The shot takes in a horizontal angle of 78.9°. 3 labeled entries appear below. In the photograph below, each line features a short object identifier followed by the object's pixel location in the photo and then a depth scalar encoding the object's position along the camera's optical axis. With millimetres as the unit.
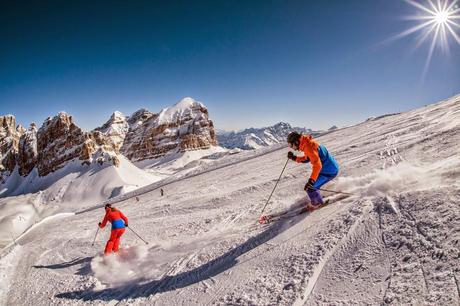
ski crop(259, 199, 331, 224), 6246
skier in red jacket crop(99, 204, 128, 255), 7913
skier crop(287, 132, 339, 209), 6055
